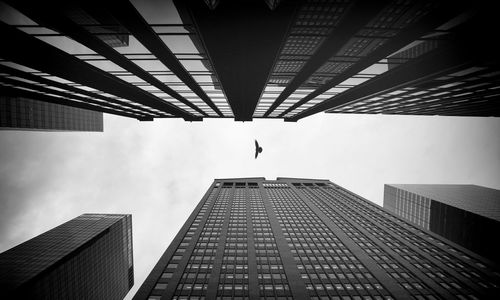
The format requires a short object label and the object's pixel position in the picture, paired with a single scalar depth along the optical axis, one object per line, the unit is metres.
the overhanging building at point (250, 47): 10.53
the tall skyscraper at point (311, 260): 44.75
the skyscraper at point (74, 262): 66.31
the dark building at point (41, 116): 83.44
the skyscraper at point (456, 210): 76.06
